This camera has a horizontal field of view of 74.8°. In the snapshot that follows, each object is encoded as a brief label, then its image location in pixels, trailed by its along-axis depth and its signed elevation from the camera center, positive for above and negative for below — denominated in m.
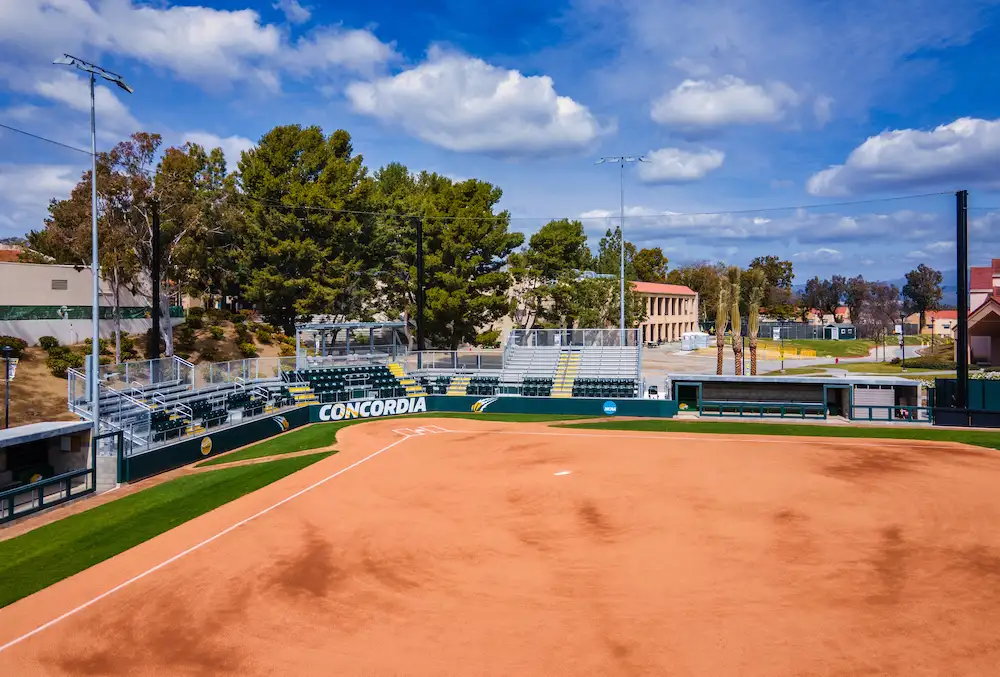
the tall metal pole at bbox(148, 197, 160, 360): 33.59 +3.04
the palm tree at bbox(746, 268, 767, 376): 46.47 +1.54
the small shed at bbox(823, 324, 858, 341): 120.25 -0.72
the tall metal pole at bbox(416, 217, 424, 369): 47.09 +2.05
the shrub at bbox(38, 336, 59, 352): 43.38 -0.48
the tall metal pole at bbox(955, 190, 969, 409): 33.72 +1.85
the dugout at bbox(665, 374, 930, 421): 37.59 -4.04
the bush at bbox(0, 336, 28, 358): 40.38 -0.49
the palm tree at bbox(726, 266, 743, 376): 46.09 +1.73
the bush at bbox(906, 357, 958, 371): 65.61 -3.69
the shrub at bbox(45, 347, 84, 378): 40.59 -1.59
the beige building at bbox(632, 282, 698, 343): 101.88 +3.27
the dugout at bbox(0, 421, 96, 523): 20.89 -4.64
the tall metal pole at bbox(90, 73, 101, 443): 22.61 +0.39
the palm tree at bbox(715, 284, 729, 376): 47.48 +1.25
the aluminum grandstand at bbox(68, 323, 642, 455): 27.47 -2.68
